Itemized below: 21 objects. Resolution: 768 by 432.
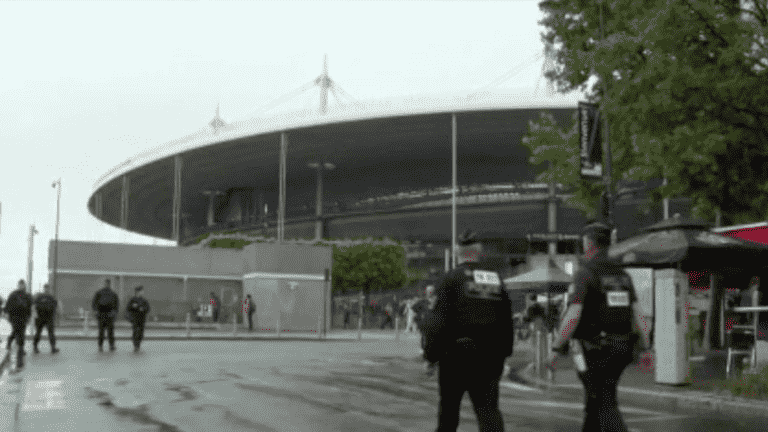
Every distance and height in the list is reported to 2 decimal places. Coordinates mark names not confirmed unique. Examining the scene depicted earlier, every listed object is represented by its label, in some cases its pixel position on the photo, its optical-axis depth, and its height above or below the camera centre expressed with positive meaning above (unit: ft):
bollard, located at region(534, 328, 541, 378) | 47.54 -3.50
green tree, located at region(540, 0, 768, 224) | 45.06 +10.92
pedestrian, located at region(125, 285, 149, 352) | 64.75 -2.39
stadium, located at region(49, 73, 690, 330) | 143.64 +24.18
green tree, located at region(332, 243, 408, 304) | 173.06 +4.46
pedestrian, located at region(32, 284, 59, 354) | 60.23 -2.11
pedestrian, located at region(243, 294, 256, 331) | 125.29 -3.46
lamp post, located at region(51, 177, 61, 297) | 136.74 +3.54
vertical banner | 56.18 +9.83
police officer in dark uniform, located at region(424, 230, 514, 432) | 16.90 -1.05
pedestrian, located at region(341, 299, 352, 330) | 164.76 -4.44
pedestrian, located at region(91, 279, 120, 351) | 63.21 -1.77
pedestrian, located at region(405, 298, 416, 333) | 137.30 -4.94
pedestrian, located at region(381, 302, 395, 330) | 167.50 -5.69
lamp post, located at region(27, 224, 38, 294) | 144.77 +5.90
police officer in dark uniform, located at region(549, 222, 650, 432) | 18.04 -0.85
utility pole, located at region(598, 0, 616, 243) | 54.44 +9.07
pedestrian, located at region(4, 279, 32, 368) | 54.39 -1.76
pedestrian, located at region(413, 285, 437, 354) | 58.66 -1.25
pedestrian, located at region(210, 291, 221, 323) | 138.10 -3.88
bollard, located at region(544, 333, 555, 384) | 44.60 -3.84
